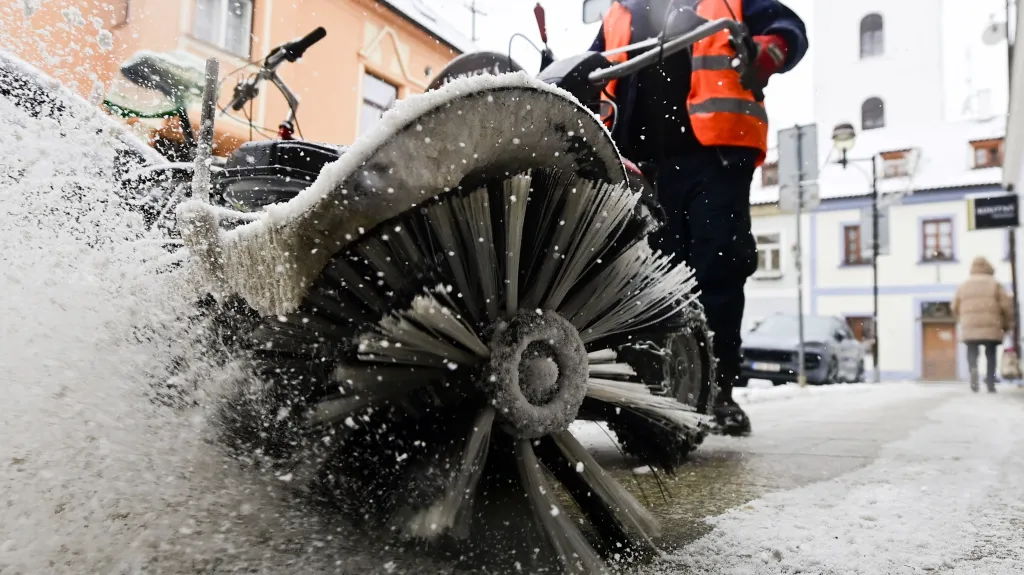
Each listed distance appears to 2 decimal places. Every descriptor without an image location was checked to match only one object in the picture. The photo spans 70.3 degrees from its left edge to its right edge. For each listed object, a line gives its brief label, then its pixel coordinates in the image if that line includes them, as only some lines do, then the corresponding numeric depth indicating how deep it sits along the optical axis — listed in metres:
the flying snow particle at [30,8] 1.42
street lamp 14.12
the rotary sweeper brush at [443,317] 0.95
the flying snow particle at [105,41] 1.85
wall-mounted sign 12.71
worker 2.61
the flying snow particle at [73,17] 1.73
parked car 12.41
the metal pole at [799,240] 9.81
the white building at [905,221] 25.22
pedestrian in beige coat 10.23
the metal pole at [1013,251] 12.17
